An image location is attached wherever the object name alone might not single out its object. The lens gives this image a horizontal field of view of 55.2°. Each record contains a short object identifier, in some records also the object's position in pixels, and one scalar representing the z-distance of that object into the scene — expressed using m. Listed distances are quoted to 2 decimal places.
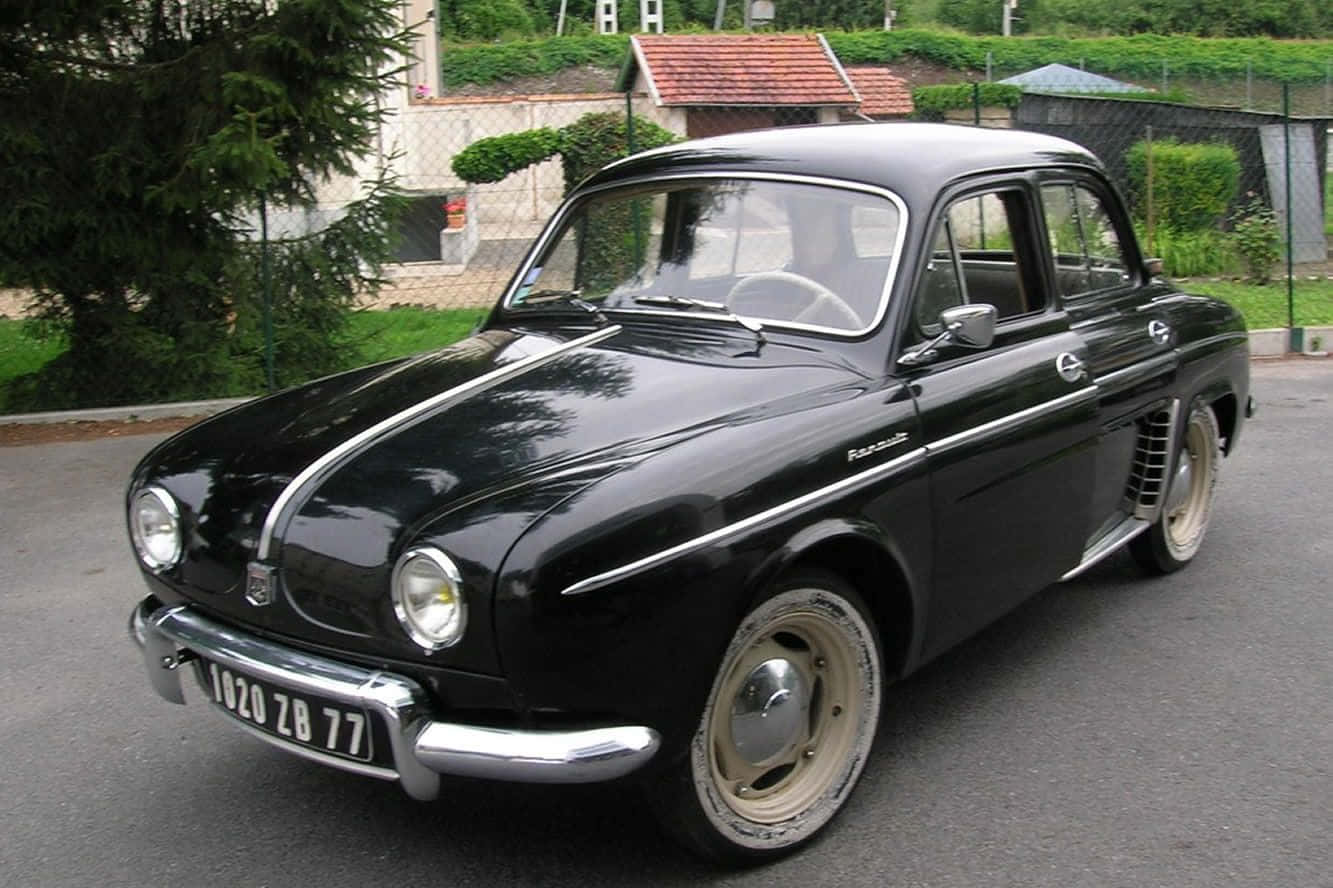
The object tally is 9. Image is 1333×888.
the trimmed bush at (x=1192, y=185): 14.88
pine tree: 8.26
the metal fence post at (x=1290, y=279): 10.58
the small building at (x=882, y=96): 28.73
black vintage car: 2.71
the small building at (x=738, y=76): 24.88
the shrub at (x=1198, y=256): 14.32
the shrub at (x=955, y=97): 20.79
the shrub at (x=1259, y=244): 13.70
